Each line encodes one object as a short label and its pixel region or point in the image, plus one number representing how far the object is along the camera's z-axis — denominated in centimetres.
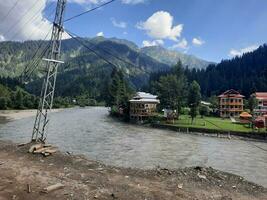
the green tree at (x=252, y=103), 6713
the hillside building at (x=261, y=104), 6538
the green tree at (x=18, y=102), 10380
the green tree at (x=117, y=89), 8069
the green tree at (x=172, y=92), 6438
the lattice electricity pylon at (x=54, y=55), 2380
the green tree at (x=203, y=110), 6930
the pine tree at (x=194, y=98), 5569
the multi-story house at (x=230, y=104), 7354
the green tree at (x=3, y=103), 9689
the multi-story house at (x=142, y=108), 6655
